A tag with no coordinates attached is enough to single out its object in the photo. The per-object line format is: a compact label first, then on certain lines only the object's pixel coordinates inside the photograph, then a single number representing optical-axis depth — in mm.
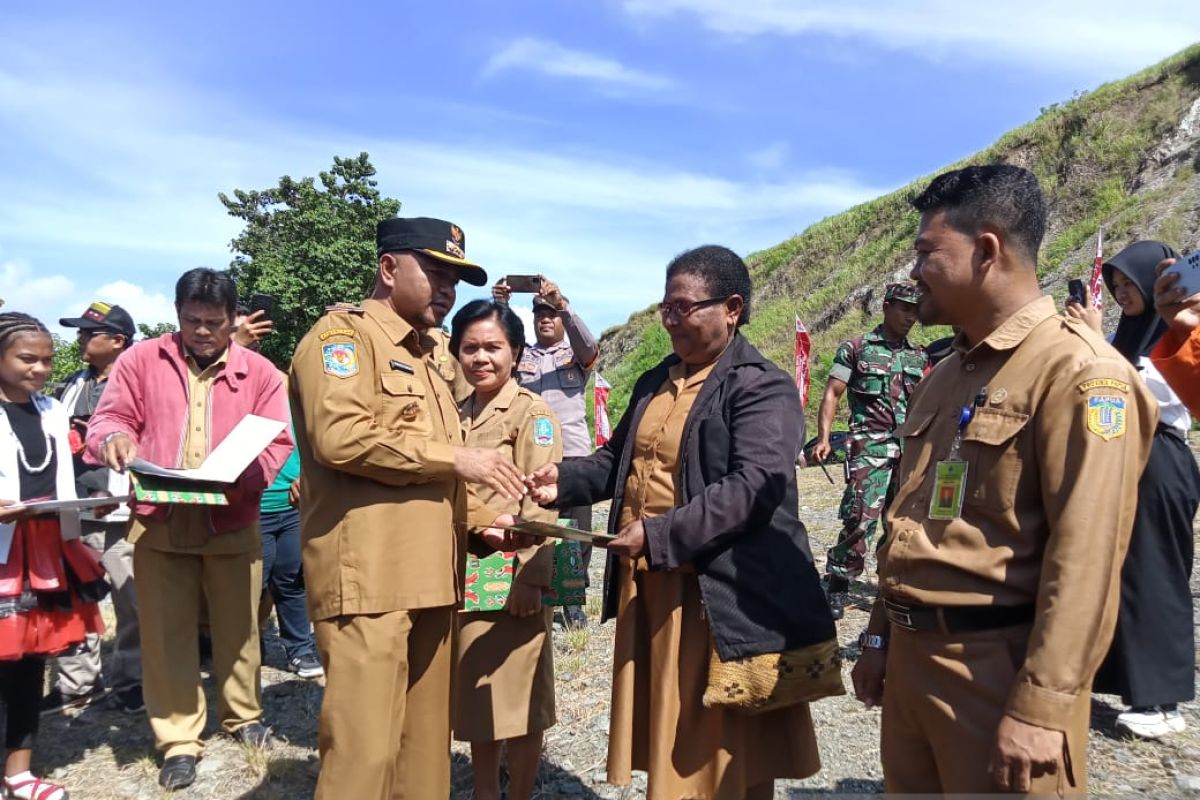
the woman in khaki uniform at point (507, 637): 3492
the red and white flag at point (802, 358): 14760
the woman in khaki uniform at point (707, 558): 2686
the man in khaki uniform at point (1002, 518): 1811
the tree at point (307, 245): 28578
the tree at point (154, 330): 24197
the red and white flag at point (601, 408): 13445
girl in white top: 3811
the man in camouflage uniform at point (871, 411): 5891
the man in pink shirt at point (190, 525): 4180
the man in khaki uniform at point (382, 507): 2857
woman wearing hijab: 3746
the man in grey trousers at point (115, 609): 5098
